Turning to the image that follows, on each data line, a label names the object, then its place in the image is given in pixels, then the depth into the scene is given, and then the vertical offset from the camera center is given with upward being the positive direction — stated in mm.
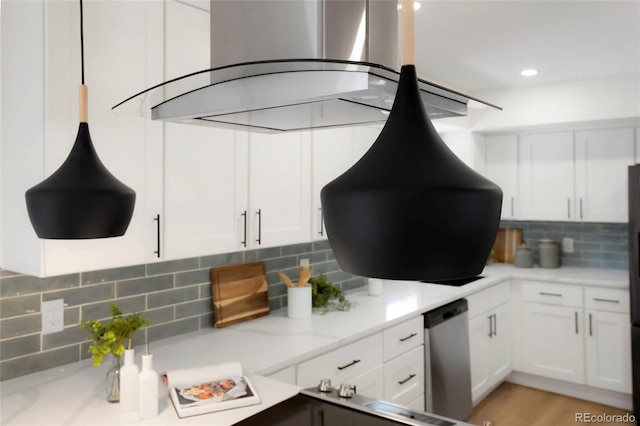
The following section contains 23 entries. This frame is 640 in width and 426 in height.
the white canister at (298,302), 2658 -449
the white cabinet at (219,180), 1959 +186
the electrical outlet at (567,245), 4363 -241
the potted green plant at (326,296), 2840 -451
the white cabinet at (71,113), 1599 +374
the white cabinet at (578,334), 3641 -909
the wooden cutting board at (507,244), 4633 -242
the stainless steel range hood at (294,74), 877 +280
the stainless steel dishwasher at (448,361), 2951 -907
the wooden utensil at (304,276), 2693 -316
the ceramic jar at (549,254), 4277 -315
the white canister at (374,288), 3246 -460
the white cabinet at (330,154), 2680 +379
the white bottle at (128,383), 1511 -505
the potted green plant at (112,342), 1563 -396
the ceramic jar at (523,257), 4355 -348
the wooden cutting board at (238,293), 2504 -388
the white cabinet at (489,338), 3568 -926
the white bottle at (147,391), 1453 -512
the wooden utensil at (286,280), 2681 -332
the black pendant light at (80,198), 1015 +48
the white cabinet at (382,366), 2207 -734
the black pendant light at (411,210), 458 +9
